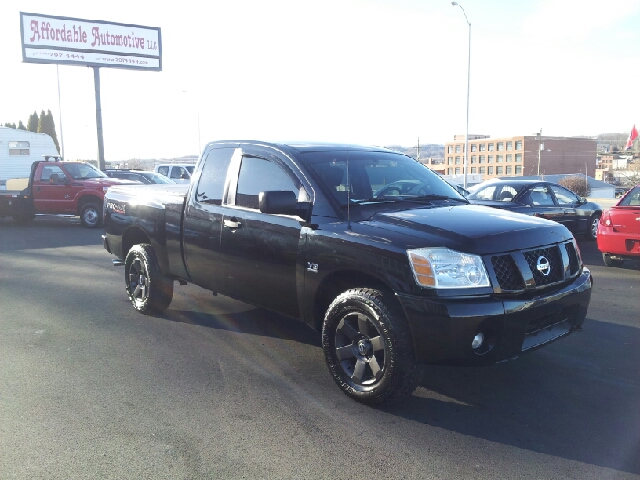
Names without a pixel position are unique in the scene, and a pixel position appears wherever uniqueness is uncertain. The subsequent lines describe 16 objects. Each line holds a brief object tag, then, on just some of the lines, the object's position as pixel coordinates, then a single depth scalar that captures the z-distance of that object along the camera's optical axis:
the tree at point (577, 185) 63.80
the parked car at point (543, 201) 11.56
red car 8.59
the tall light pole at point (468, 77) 29.34
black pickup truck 3.81
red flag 54.06
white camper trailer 31.97
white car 25.36
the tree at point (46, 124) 96.94
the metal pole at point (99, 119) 31.09
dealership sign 30.97
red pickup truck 16.53
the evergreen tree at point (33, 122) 100.00
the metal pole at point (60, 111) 45.03
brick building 125.71
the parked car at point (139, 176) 20.40
